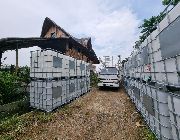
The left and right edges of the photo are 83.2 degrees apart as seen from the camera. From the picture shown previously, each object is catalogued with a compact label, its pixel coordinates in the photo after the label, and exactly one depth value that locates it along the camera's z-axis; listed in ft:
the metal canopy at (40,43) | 26.74
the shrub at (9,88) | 19.61
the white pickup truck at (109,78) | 33.22
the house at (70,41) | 39.33
